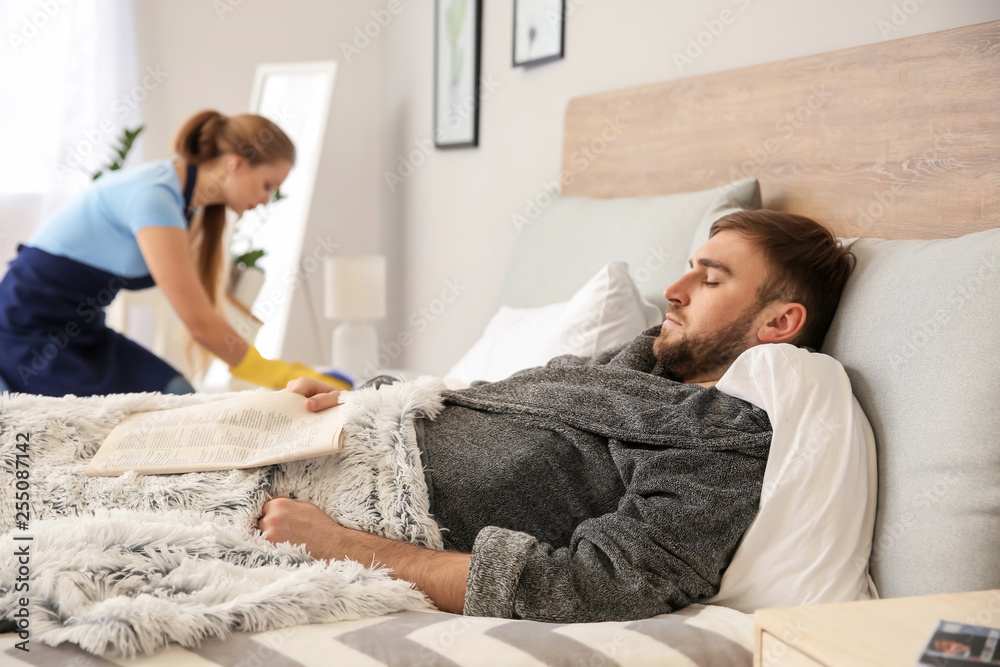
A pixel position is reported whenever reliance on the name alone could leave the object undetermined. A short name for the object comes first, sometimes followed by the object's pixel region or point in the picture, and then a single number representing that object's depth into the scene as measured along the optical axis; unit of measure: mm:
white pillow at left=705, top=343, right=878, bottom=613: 948
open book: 1126
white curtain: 3256
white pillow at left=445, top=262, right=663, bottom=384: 1505
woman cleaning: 1957
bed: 840
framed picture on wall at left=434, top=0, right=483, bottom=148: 2734
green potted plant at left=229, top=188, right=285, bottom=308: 3174
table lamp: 2750
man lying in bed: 944
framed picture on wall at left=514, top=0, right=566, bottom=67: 2264
